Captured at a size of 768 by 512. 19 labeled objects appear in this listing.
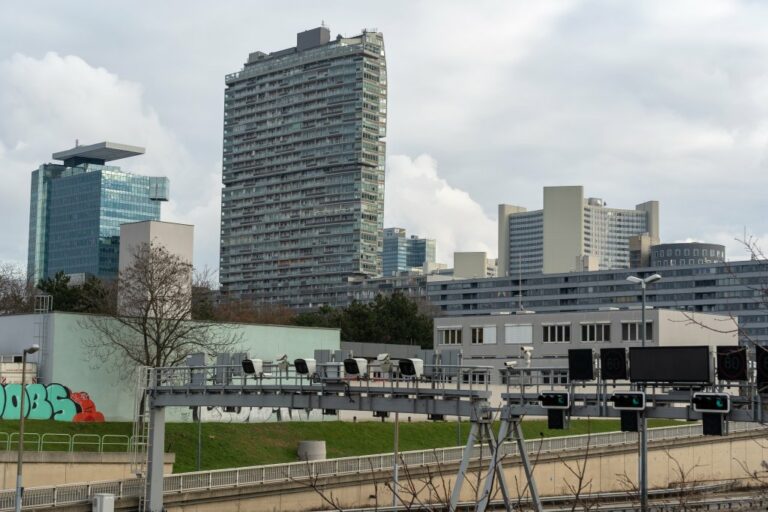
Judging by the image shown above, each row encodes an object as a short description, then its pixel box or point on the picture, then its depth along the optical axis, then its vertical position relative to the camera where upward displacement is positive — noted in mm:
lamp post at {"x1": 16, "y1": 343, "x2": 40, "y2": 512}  42875 -5448
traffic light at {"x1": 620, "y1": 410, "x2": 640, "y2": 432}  36750 -2256
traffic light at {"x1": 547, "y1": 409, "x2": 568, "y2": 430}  38125 -2253
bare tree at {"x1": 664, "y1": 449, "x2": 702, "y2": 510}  76000 -8982
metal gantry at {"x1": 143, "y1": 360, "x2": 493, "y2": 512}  41694 -2047
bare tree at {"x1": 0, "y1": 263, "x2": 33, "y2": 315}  124750 +6067
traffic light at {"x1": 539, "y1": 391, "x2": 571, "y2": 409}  38000 -1652
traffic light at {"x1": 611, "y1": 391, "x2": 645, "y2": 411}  36688 -1619
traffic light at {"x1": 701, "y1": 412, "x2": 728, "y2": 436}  34906 -2213
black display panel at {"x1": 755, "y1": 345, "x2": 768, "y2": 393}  31928 -488
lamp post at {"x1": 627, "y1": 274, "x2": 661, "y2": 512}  40809 -3957
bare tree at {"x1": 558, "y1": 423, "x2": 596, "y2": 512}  70681 -8339
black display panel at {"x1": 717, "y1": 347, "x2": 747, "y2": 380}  34438 -461
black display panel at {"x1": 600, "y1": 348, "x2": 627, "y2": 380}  36938 -413
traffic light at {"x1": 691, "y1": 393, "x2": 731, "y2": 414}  34538 -1561
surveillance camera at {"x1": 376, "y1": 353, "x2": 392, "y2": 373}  45250 -586
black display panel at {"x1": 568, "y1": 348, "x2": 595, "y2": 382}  37500 -457
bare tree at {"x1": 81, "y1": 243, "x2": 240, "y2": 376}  73438 +1359
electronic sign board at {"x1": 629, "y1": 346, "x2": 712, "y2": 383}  35406 -424
